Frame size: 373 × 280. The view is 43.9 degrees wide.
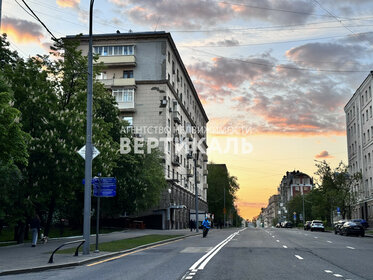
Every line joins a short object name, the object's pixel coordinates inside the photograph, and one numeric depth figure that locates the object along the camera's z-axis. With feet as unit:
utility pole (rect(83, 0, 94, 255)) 58.13
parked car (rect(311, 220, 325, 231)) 204.64
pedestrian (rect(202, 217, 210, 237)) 122.62
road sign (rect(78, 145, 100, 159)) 60.90
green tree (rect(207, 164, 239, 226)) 345.92
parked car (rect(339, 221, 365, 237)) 141.59
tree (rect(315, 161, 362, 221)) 205.77
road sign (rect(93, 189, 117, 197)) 62.54
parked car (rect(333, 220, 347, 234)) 157.48
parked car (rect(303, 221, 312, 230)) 224.88
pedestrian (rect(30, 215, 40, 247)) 76.22
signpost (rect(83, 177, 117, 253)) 62.64
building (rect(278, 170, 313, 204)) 585.22
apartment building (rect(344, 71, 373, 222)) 222.48
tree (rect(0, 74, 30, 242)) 55.93
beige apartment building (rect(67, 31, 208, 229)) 194.08
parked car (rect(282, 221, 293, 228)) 331.57
